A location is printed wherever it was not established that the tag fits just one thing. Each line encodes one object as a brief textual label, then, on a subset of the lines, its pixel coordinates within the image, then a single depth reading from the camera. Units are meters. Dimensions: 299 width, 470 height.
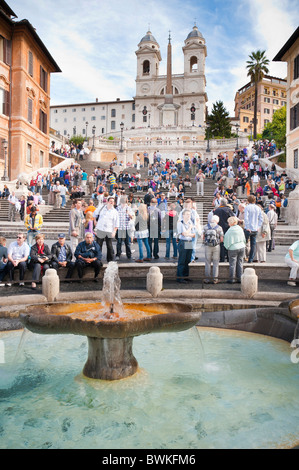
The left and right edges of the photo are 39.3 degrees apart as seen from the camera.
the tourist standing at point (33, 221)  11.67
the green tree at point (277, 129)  61.28
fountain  4.95
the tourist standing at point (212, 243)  9.40
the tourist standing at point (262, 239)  11.14
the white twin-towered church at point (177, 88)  84.81
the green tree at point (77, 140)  79.44
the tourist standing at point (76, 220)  11.21
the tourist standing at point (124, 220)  11.62
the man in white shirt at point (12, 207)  20.66
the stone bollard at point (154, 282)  8.64
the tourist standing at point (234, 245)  9.38
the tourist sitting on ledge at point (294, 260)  9.48
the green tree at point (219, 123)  65.00
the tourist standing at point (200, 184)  24.86
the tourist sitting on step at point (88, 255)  9.98
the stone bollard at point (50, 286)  8.36
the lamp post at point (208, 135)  49.39
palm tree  60.50
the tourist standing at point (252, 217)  10.62
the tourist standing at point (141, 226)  11.49
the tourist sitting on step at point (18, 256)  9.59
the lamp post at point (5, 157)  28.25
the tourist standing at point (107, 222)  10.72
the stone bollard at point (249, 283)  8.38
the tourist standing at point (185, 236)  9.48
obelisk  78.94
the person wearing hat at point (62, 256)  10.05
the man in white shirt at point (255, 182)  26.50
